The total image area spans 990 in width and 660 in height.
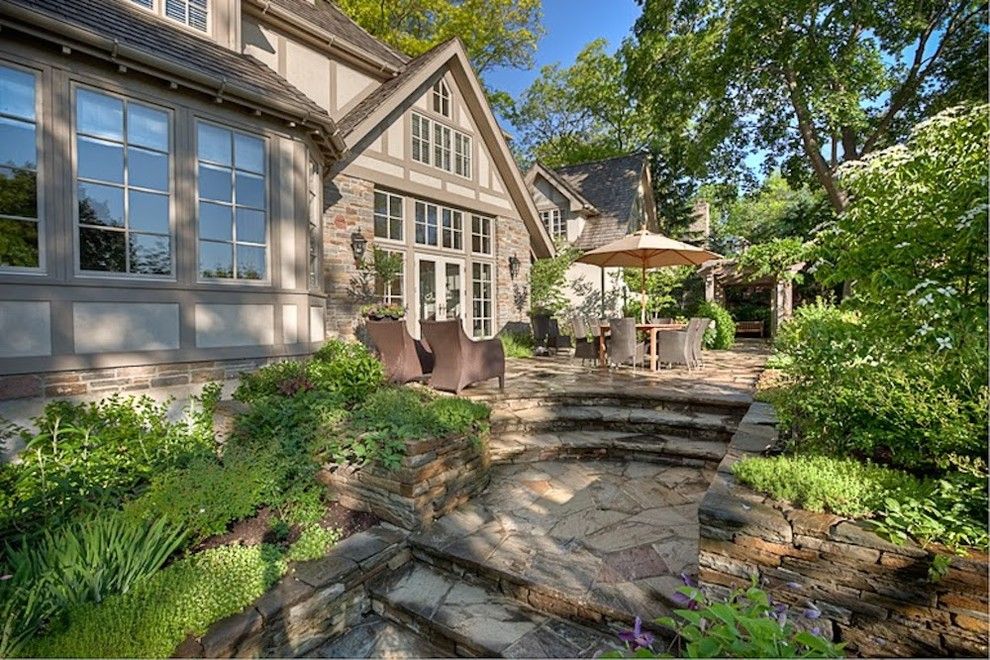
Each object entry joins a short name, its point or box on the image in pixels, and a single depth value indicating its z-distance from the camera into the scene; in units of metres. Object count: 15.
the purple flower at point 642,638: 1.60
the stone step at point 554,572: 2.62
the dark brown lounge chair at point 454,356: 5.39
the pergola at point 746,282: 15.43
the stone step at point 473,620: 2.52
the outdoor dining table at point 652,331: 7.95
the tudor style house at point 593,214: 15.68
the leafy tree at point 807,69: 11.16
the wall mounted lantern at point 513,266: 11.66
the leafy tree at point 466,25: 16.20
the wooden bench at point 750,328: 19.04
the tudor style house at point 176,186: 4.20
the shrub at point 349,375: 5.04
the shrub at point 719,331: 12.76
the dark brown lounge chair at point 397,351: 6.02
